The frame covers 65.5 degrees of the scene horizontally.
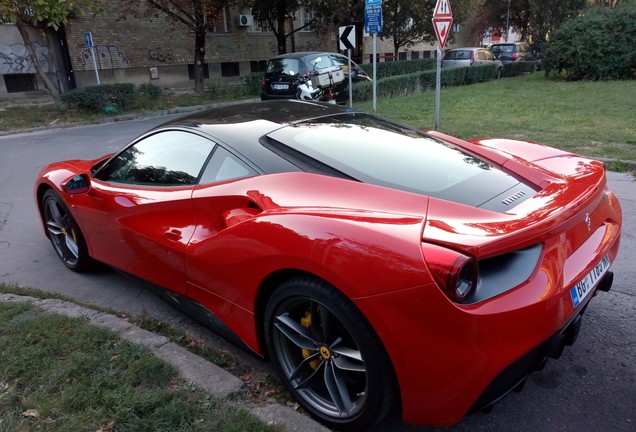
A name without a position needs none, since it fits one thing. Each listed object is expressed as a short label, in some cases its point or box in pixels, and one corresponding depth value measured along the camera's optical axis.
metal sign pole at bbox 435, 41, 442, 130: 9.74
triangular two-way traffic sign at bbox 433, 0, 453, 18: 9.45
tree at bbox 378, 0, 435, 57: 26.49
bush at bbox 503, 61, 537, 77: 24.88
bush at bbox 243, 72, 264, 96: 19.79
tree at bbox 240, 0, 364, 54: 20.25
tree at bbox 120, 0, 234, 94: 16.59
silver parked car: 23.25
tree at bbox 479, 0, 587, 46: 28.39
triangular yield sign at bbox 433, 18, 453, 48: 9.46
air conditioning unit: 24.12
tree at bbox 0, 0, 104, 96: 12.27
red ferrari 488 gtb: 1.82
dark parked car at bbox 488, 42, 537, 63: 26.91
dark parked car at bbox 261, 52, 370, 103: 13.86
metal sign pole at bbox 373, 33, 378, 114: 11.50
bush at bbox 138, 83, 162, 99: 17.06
